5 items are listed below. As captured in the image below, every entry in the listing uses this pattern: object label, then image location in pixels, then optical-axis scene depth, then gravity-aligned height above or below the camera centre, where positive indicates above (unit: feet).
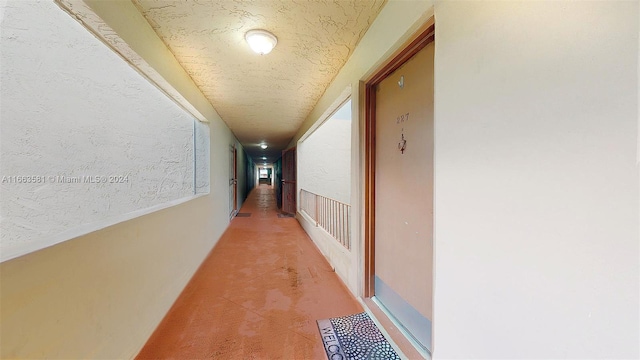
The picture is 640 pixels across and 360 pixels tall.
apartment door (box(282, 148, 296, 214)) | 19.03 -0.68
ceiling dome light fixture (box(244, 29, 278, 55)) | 5.18 +3.44
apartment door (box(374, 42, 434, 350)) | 4.10 -0.43
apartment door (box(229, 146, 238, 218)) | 16.39 -0.56
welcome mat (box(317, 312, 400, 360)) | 4.36 -3.72
